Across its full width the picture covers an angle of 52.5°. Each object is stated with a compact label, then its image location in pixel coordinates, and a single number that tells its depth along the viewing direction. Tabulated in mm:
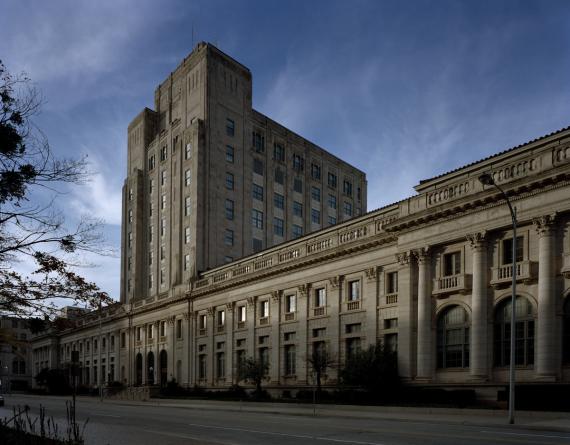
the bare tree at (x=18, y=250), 12633
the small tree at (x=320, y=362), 41906
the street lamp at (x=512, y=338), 24078
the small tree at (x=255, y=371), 48875
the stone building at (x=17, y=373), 146000
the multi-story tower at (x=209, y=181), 71750
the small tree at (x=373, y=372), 36750
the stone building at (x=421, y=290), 30953
